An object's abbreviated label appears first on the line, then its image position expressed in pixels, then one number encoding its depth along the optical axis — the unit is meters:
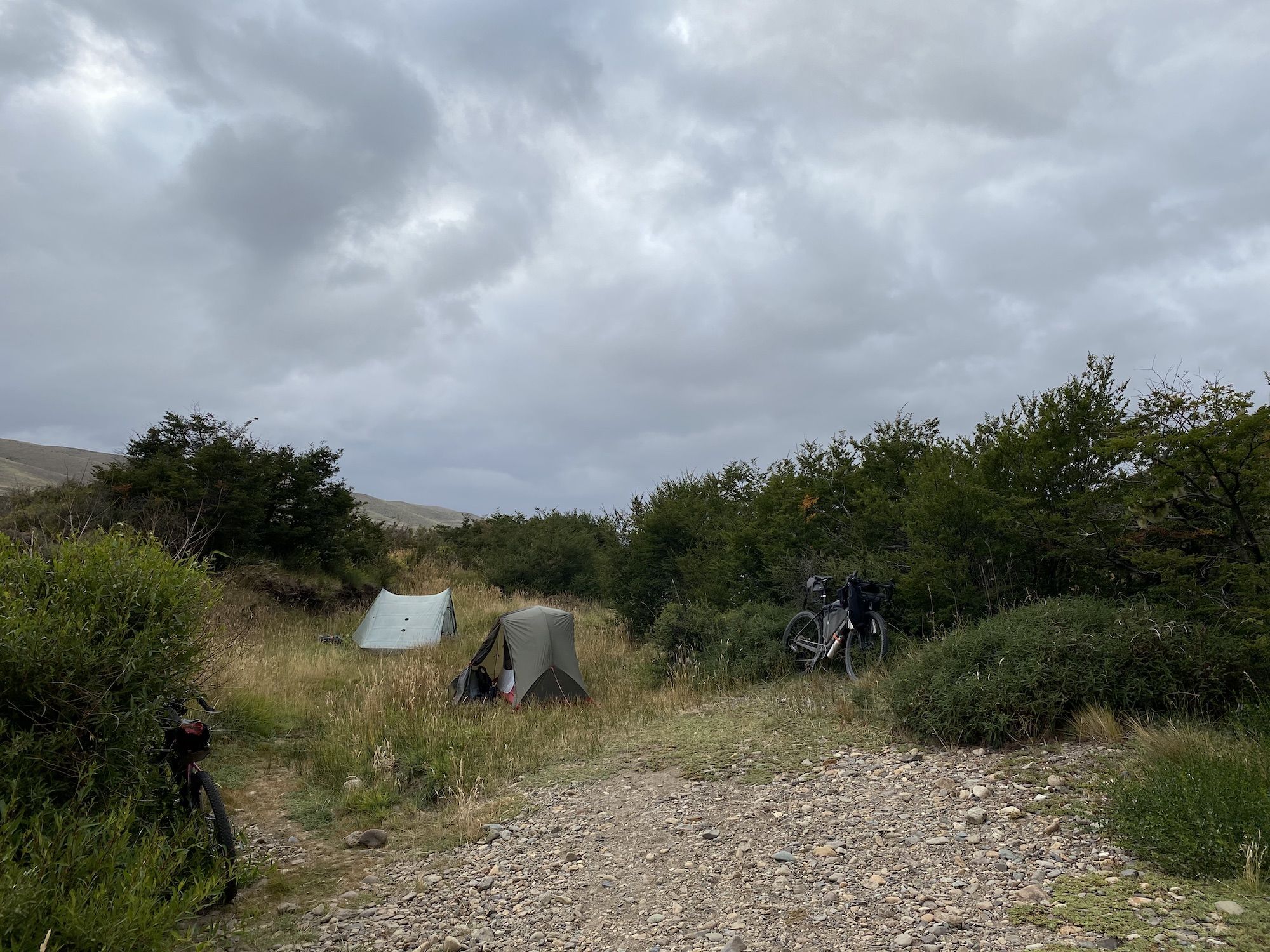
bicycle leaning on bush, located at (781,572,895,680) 8.76
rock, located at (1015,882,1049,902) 3.75
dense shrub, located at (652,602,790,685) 10.08
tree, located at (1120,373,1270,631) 5.91
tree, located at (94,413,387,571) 17.48
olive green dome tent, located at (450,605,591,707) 10.36
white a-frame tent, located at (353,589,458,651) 15.29
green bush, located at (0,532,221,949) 3.26
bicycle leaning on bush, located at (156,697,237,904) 4.61
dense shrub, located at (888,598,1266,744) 5.91
